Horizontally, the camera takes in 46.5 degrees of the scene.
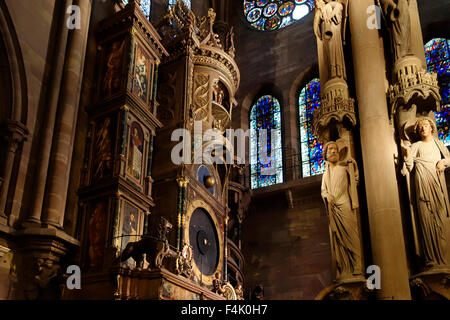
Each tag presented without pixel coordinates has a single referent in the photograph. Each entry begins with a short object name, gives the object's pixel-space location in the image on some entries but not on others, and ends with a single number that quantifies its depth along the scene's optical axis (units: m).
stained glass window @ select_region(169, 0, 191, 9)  19.33
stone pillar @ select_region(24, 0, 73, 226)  10.48
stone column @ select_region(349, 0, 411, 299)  5.65
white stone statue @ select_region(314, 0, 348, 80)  7.22
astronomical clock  10.68
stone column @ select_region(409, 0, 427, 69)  6.95
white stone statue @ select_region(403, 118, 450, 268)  5.63
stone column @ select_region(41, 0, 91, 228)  10.74
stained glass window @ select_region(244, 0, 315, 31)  22.84
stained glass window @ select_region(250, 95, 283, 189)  20.47
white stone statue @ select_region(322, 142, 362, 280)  6.05
